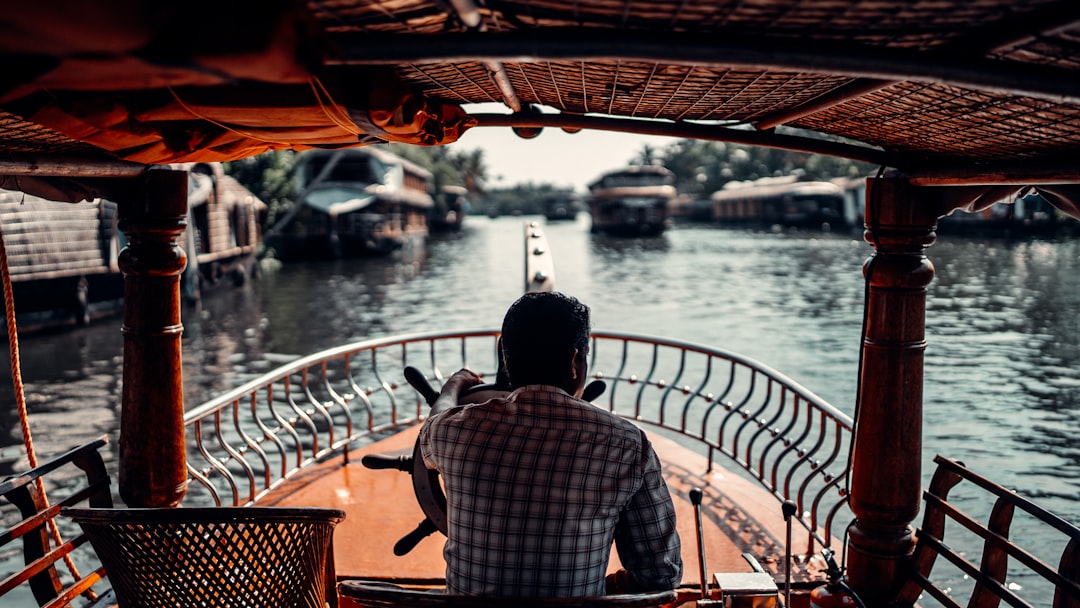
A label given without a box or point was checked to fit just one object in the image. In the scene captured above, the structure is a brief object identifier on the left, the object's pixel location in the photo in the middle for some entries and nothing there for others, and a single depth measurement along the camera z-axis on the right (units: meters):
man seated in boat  1.93
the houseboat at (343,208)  33.25
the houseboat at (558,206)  81.62
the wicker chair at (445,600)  1.64
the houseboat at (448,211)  60.16
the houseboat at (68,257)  16.23
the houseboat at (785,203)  49.69
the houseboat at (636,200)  47.78
